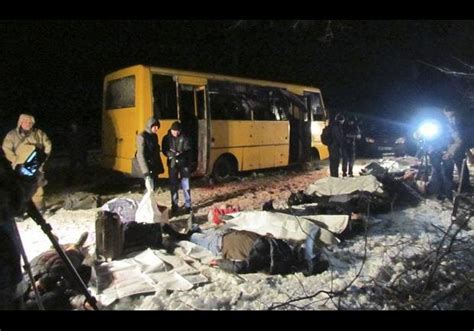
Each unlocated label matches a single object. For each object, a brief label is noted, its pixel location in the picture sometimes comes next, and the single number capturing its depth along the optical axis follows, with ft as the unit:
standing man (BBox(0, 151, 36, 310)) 8.17
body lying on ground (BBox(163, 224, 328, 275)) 14.28
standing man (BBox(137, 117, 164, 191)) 21.21
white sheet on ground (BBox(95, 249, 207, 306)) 12.59
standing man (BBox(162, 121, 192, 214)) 22.72
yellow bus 27.61
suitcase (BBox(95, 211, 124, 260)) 14.94
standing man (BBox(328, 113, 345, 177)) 31.37
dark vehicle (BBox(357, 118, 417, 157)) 44.73
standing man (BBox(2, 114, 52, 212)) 20.07
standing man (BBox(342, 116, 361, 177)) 34.09
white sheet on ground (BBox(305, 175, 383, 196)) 23.26
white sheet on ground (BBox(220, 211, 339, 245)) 16.48
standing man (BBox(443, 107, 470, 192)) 24.07
